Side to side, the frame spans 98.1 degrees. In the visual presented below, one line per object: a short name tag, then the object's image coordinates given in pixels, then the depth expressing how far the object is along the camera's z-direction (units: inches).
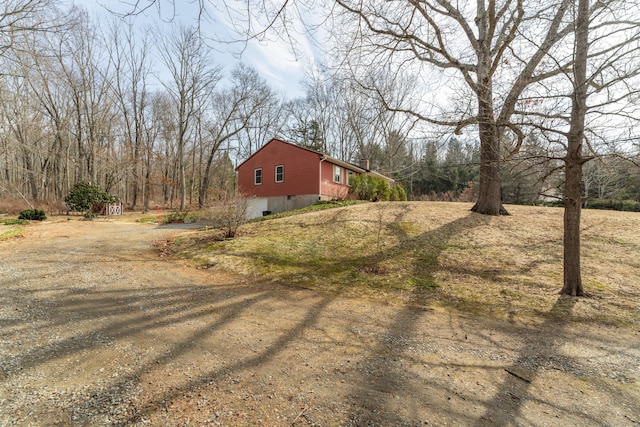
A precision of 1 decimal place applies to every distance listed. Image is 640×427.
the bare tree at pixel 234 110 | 1109.3
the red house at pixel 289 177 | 713.6
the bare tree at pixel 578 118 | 180.2
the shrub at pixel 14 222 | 490.7
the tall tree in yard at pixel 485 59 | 230.5
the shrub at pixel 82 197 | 688.4
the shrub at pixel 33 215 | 549.1
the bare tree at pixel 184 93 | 974.4
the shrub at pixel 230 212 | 369.1
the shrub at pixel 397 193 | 823.1
